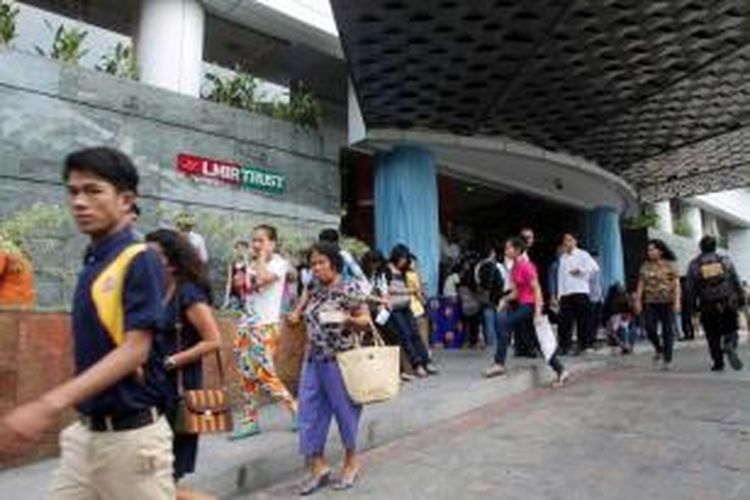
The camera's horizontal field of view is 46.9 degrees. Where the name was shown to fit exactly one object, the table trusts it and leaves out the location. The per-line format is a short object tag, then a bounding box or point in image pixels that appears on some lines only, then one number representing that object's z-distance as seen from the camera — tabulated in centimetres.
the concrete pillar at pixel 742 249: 4216
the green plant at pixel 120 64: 1215
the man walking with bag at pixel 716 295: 1030
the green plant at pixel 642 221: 2696
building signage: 1255
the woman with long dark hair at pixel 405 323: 959
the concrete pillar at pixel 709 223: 3872
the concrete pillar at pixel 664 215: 3098
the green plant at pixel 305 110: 1457
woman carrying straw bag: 544
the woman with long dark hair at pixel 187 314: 425
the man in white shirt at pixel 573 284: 1162
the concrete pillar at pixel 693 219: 3428
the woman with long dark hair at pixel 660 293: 1075
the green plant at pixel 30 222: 880
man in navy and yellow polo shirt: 252
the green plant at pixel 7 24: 1060
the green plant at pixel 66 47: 1131
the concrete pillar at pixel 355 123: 1599
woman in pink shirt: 927
